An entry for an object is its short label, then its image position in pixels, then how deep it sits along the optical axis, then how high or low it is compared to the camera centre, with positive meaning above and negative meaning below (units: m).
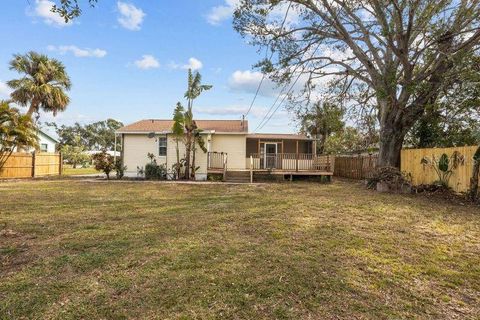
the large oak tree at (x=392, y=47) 10.91 +4.74
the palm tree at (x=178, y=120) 17.47 +2.45
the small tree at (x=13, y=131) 16.64 +1.72
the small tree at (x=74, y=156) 40.35 +1.03
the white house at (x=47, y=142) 30.44 +2.10
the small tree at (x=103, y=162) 17.78 +0.09
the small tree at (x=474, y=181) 10.33 -0.46
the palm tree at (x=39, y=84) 22.16 +5.72
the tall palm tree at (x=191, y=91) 17.78 +4.12
